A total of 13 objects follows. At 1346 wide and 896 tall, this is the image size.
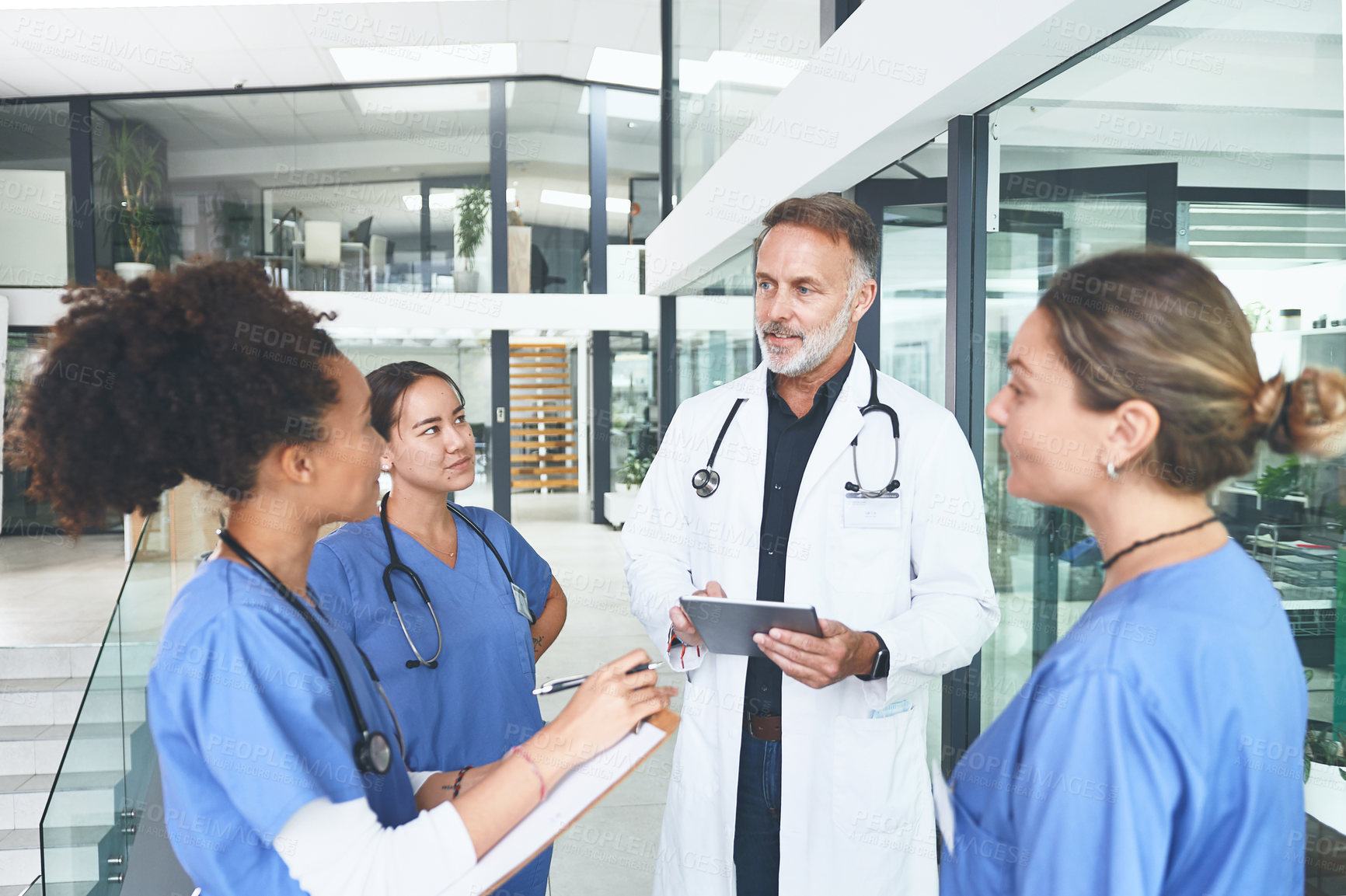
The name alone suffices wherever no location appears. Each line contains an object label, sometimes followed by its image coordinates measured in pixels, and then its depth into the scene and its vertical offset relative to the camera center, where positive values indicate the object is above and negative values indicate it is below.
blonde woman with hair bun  0.84 -0.21
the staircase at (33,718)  5.43 -1.94
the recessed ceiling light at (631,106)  10.93 +3.97
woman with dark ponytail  1.71 -0.34
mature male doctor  1.75 -0.33
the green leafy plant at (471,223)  10.55 +2.42
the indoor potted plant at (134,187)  10.08 +2.74
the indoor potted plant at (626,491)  11.05 -0.83
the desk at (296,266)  10.19 +1.85
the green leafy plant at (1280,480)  1.54 -0.10
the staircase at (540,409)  12.91 +0.25
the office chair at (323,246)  10.25 +2.10
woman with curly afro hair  0.93 -0.21
